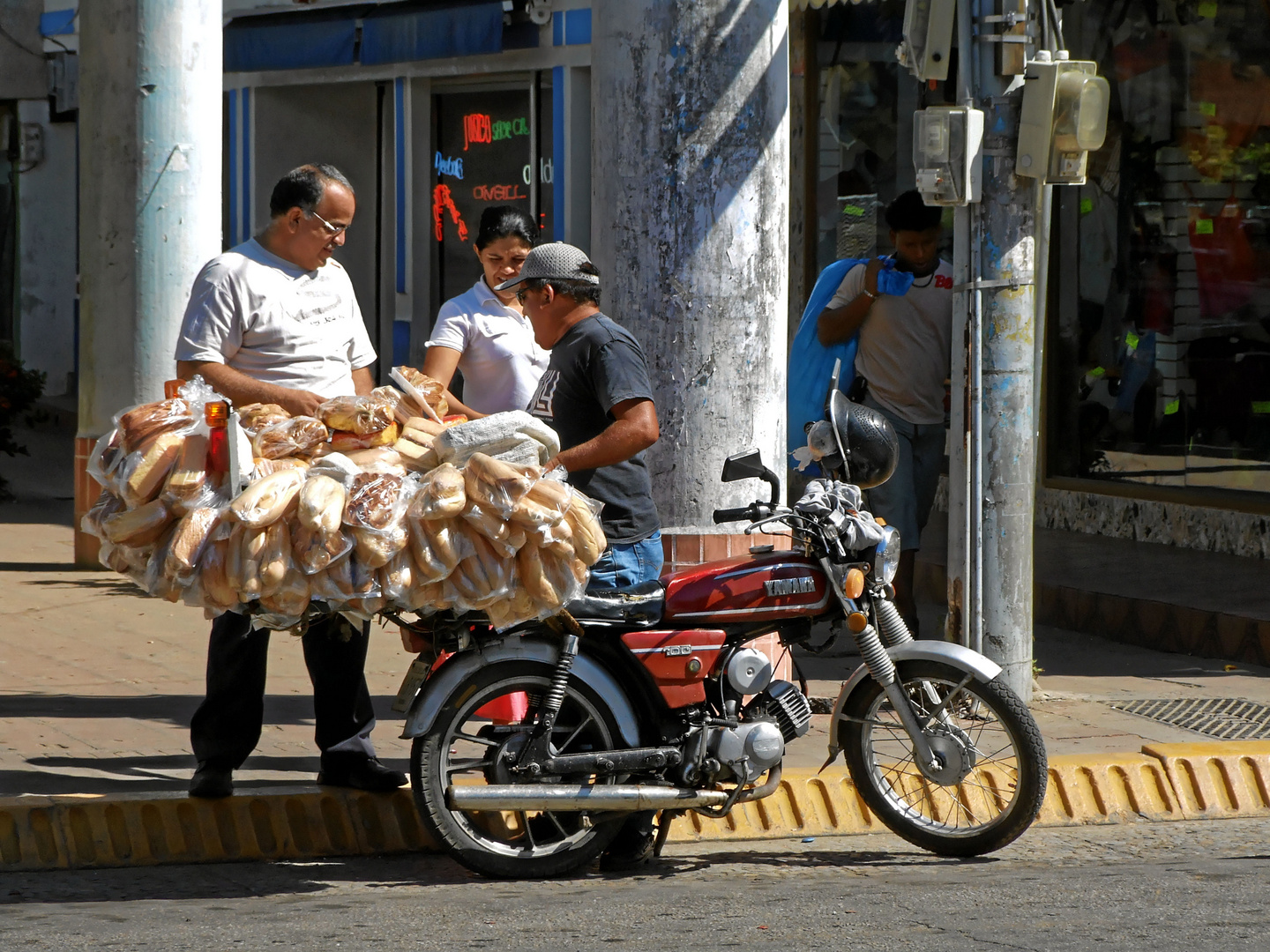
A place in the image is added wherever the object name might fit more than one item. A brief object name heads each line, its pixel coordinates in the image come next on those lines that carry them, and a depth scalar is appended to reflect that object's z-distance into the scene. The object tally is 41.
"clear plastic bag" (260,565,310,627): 9.32
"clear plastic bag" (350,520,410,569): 9.30
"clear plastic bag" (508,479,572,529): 9.39
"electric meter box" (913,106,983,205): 13.37
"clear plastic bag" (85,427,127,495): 9.75
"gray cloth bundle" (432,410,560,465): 9.62
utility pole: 13.80
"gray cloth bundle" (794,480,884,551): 10.34
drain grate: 13.52
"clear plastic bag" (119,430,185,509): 9.59
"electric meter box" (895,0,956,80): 13.56
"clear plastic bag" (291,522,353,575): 9.28
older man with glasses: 11.05
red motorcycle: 10.12
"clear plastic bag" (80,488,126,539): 9.77
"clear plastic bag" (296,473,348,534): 9.29
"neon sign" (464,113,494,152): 28.39
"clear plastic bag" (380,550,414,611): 9.37
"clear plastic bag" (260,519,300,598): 9.26
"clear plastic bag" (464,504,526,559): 9.42
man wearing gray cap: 10.50
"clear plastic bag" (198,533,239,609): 9.33
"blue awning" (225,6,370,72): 28.97
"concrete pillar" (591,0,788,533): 13.46
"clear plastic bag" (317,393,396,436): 10.10
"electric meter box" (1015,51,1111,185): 13.33
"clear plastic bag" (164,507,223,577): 9.34
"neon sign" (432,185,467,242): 28.92
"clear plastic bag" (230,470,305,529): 9.26
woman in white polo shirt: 13.68
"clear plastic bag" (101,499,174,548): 9.59
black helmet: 10.64
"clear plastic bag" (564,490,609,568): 9.60
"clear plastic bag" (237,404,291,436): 10.17
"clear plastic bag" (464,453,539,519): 9.37
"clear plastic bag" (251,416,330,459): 10.01
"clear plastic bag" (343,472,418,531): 9.37
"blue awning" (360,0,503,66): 26.78
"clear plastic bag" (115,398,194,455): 9.77
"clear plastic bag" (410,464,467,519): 9.36
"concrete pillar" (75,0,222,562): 19.06
